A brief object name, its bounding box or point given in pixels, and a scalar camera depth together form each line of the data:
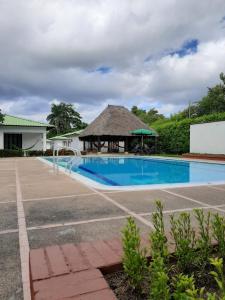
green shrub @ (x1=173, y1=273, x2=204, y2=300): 1.15
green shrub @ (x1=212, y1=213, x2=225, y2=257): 1.93
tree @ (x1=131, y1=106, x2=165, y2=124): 42.69
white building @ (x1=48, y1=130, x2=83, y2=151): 30.16
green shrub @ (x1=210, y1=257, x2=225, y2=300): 1.16
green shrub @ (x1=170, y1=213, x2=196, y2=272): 1.82
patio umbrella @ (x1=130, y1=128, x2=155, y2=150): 20.33
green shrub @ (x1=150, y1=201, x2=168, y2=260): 1.73
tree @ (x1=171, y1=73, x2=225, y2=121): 30.75
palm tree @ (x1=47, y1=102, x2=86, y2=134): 43.85
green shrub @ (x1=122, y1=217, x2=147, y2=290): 1.59
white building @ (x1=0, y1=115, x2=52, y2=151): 20.51
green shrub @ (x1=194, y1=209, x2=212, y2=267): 1.87
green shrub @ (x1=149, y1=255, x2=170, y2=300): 1.23
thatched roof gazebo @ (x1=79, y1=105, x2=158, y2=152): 22.18
